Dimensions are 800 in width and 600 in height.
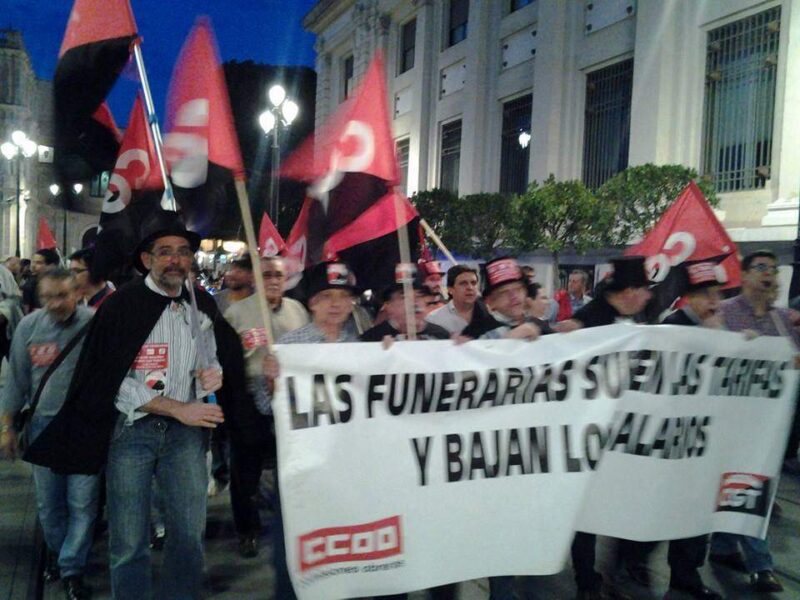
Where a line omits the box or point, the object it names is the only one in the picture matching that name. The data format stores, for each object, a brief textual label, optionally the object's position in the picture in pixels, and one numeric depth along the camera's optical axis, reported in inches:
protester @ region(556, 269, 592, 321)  438.4
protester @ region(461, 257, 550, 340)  156.6
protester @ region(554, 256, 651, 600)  164.6
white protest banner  122.0
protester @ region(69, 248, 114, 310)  198.5
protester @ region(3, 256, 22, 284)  472.7
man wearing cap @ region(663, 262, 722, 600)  156.8
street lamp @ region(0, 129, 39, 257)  1023.0
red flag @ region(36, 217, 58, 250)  407.5
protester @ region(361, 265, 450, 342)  154.6
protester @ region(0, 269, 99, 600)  152.0
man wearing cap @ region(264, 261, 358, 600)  145.8
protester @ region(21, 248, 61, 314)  302.4
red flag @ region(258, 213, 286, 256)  384.5
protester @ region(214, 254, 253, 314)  231.8
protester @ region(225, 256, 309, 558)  138.6
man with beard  121.0
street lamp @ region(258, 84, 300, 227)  573.3
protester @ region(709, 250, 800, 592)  179.3
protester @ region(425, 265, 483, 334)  209.0
